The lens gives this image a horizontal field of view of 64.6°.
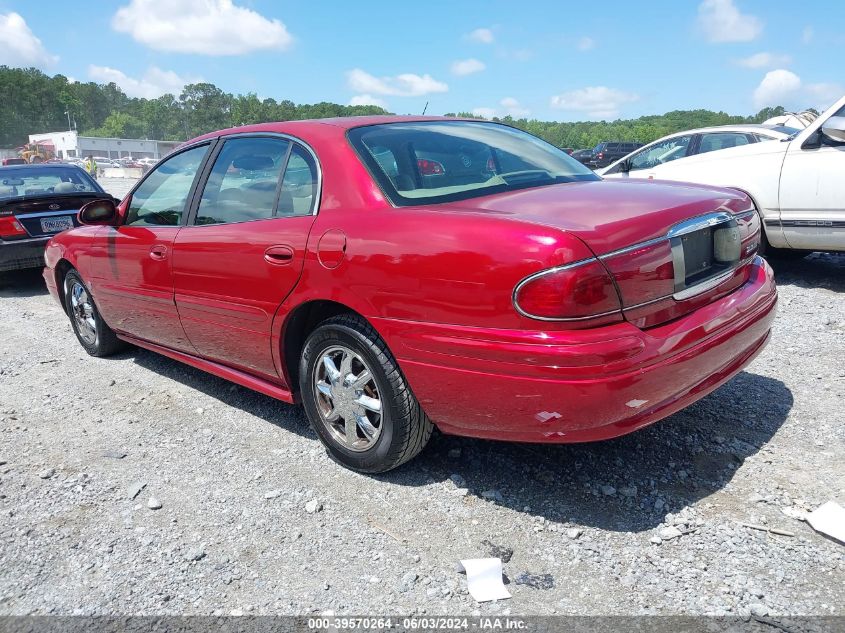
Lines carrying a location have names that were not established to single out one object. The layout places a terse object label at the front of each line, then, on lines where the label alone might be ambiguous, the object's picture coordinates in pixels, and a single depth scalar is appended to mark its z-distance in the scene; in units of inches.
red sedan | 92.5
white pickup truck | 224.1
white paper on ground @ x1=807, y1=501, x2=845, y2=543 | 97.8
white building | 3068.4
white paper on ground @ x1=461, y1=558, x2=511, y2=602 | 89.8
